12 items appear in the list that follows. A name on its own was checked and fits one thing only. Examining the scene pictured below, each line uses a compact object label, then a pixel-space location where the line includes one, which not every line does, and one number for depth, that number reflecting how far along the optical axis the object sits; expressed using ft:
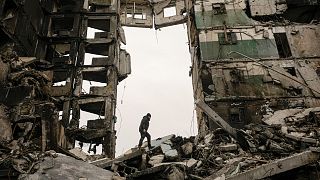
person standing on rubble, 50.32
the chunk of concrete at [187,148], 42.59
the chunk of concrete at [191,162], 36.11
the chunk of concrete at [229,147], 43.47
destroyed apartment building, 35.58
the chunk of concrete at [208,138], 49.43
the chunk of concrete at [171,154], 39.66
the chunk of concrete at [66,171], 32.01
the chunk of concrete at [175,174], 32.32
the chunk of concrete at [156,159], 38.33
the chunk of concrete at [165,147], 42.14
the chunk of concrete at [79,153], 60.61
